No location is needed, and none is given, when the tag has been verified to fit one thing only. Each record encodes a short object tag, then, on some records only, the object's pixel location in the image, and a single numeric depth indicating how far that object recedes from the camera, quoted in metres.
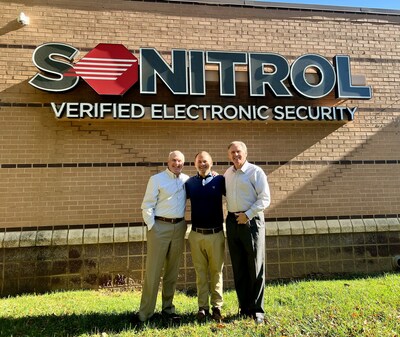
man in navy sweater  3.83
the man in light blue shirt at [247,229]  3.74
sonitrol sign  5.79
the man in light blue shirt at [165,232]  3.86
